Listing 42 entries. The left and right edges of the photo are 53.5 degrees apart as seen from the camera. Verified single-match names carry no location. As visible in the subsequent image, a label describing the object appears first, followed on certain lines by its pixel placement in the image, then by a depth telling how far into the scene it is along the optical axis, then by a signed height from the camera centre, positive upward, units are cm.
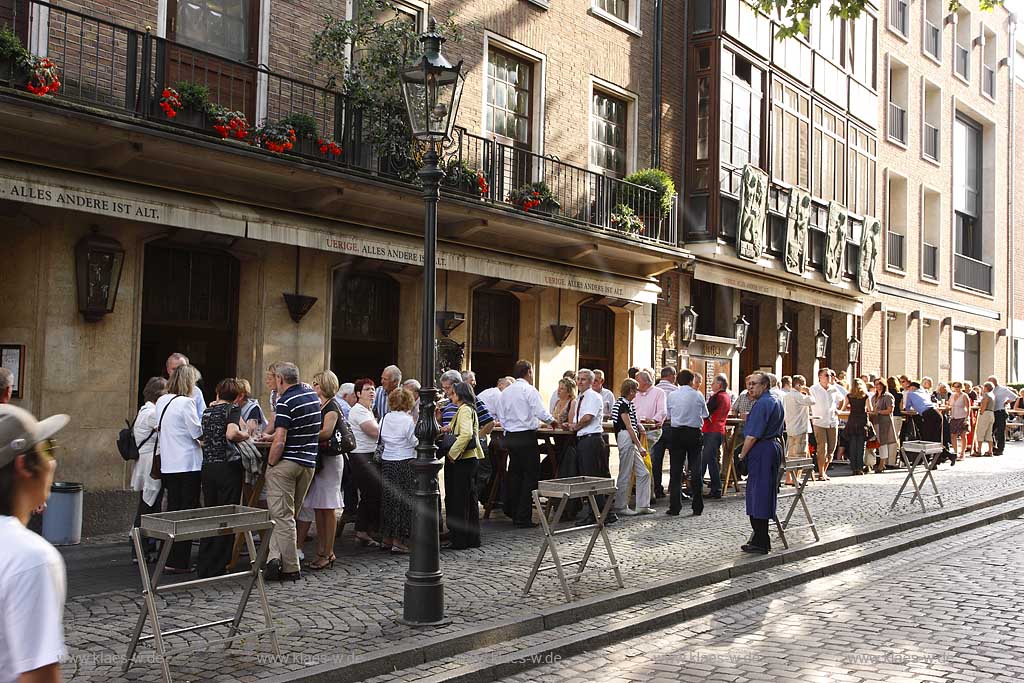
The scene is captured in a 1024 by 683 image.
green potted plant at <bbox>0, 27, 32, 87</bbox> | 966 +294
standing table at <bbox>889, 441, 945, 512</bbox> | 1374 -92
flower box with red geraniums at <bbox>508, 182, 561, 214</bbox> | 1603 +291
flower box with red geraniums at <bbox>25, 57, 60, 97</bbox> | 982 +283
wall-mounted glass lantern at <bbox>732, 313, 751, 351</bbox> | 2209 +123
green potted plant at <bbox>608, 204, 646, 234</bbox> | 1788 +287
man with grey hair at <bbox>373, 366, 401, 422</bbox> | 1016 -3
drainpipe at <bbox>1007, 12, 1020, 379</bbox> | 3797 +741
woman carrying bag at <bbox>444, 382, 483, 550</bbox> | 994 -94
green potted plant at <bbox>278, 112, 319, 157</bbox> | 1247 +303
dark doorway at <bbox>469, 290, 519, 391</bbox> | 1670 +75
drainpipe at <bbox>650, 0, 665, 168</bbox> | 1986 +563
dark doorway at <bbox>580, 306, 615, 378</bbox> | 1903 +84
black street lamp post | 706 +94
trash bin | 961 -140
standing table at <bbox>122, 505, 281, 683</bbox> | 561 -96
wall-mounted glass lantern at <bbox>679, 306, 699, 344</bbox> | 2059 +119
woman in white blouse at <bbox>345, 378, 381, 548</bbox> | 980 -89
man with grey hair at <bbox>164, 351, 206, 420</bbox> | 892 +4
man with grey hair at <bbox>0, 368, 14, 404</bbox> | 799 -14
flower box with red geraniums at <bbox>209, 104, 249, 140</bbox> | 1155 +286
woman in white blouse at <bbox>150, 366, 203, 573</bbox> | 838 -62
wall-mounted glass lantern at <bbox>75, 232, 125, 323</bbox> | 1084 +104
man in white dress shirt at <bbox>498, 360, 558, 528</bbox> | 1145 -58
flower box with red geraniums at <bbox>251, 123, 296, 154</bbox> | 1205 +279
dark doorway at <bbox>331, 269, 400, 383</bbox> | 1438 +75
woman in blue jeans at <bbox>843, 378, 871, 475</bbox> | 1916 -69
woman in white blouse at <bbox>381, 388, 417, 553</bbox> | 944 -71
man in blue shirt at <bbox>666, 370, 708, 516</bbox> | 1254 -63
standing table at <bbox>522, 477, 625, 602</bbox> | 781 -98
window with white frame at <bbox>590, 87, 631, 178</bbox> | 1905 +476
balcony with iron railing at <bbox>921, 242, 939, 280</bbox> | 3228 +415
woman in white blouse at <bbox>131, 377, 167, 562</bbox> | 867 -71
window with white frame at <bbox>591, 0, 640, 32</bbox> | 1931 +715
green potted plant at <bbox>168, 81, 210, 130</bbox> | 1131 +300
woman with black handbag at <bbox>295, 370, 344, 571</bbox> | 881 -96
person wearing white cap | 237 -49
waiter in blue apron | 993 -74
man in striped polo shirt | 823 -67
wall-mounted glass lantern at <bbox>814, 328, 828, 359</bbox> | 2611 +115
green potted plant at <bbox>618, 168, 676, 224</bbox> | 1839 +343
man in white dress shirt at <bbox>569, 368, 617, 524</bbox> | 1171 -55
